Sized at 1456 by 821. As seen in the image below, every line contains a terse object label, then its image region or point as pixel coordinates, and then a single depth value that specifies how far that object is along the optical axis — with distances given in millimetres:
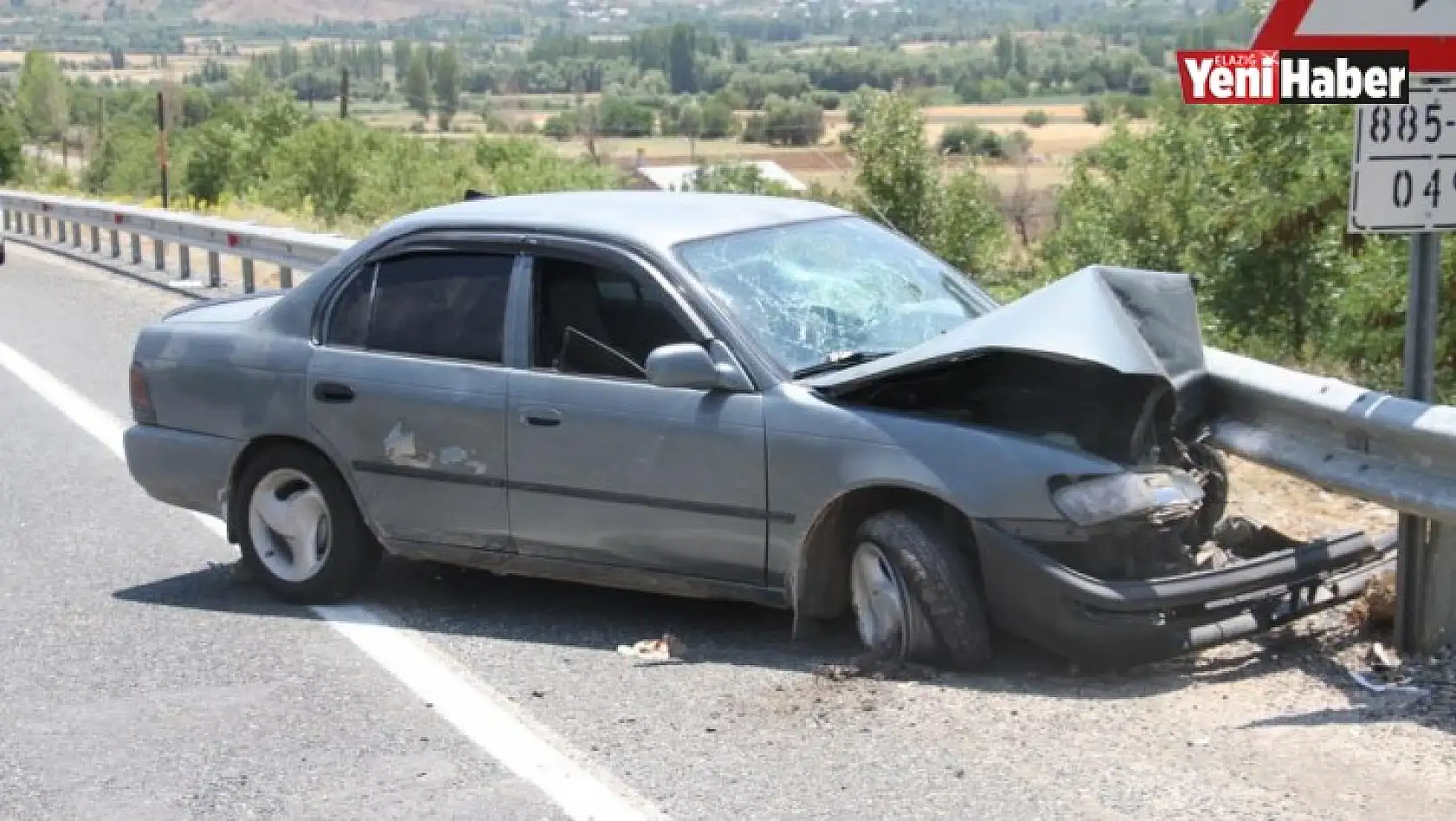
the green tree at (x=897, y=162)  41188
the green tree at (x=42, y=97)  162625
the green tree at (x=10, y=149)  81062
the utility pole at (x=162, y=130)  29484
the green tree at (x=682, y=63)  174250
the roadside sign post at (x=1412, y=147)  5754
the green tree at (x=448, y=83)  156000
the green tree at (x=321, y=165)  61844
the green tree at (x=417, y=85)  168000
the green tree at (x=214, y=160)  81312
